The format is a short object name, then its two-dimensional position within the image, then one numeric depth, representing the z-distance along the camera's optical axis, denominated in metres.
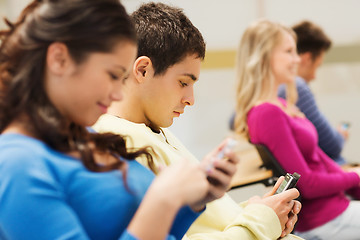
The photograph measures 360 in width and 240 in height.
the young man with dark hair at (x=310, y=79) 2.32
